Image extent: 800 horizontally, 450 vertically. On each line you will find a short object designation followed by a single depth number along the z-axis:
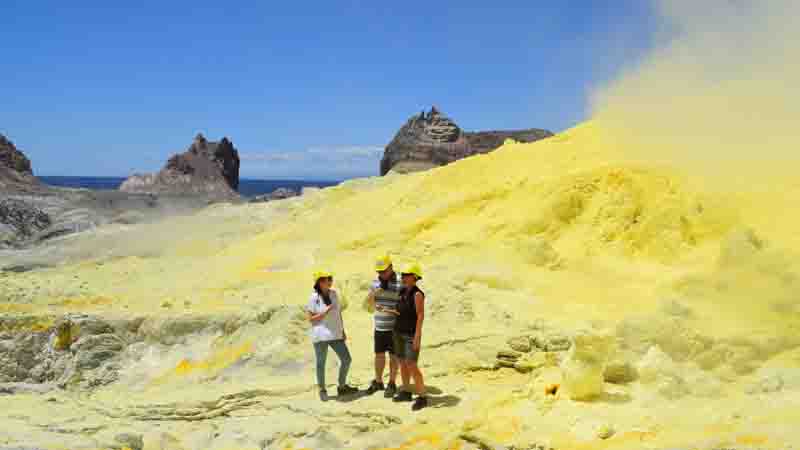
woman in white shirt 6.20
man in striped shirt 5.96
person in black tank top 5.68
